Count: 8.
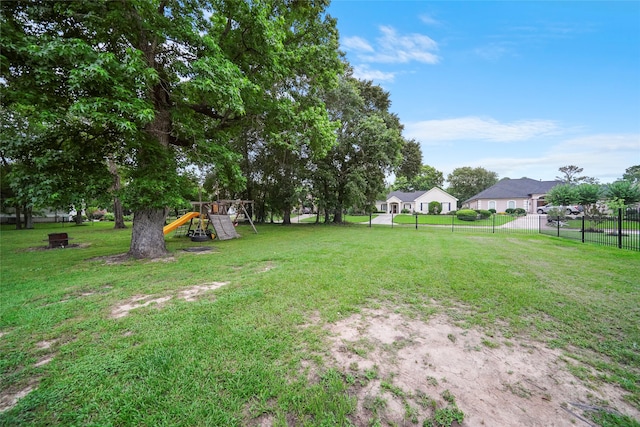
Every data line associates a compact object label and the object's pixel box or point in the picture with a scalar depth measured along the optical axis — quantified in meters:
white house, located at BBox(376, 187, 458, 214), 38.97
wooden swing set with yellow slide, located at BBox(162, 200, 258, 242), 11.69
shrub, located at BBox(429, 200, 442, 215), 37.81
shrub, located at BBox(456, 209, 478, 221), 24.03
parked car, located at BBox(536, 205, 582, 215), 19.23
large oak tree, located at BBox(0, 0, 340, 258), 4.79
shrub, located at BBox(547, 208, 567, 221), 16.38
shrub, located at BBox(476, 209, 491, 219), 25.71
